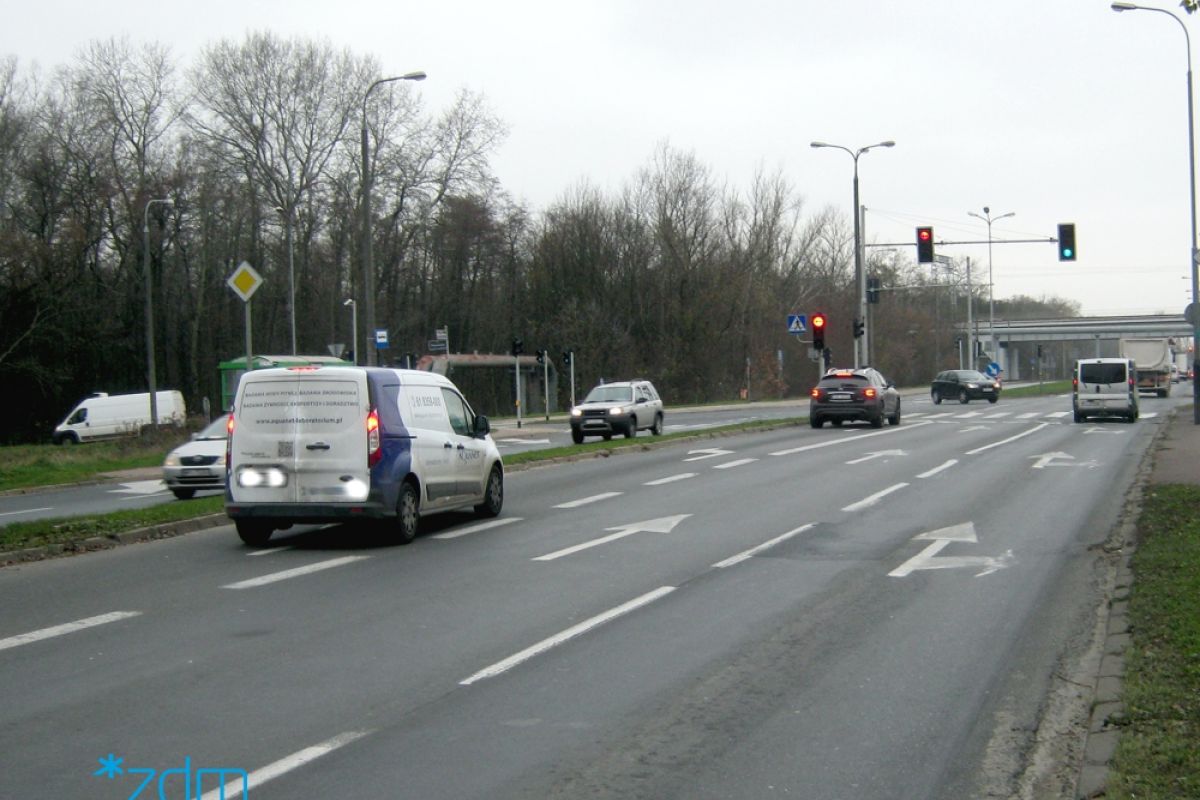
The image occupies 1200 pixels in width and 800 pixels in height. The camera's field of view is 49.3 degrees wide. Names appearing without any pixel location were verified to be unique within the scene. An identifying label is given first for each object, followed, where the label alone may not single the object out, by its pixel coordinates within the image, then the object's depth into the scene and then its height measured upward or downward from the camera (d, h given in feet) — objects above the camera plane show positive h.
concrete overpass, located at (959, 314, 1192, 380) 385.50 +9.18
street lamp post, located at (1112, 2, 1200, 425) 112.16 +9.15
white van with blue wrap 43.32 -2.20
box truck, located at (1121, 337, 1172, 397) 222.48 +0.49
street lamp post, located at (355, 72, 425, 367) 101.65 +10.15
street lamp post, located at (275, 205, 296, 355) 160.86 +19.86
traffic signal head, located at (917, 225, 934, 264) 130.21 +12.48
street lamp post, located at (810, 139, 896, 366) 141.28 +12.36
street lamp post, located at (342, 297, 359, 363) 178.81 +10.07
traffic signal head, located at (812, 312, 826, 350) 130.21 +4.04
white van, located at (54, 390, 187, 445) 154.81 -2.69
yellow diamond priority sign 66.85 +5.56
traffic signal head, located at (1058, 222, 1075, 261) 127.03 +11.93
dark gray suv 122.52 -2.77
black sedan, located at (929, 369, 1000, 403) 207.00 -3.28
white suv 116.16 -3.14
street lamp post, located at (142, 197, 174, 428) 136.94 +4.34
